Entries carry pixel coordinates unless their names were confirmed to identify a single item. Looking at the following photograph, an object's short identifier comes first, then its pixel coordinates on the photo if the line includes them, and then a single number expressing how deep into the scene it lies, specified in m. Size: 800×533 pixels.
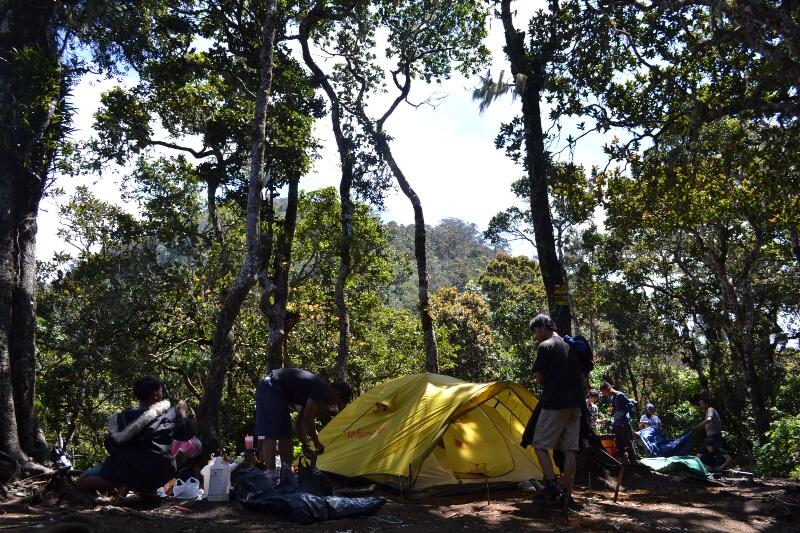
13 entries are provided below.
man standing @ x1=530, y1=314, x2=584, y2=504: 5.71
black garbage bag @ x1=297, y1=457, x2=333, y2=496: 5.55
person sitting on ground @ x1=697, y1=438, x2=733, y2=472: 9.49
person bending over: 5.61
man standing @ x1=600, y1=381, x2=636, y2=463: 10.72
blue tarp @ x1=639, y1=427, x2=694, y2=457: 9.96
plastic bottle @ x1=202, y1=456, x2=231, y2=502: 5.80
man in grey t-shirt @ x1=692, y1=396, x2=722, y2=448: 9.48
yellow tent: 6.58
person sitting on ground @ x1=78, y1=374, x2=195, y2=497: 5.07
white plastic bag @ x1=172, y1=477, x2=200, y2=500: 6.05
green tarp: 7.68
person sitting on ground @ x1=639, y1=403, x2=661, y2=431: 11.70
